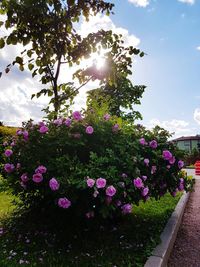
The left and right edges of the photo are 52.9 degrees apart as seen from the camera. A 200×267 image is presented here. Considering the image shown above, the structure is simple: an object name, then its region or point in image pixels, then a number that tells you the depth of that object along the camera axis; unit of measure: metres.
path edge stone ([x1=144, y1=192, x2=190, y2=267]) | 2.36
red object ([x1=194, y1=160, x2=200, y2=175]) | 15.09
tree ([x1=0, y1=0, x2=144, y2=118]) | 3.06
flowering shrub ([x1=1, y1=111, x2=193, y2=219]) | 2.45
